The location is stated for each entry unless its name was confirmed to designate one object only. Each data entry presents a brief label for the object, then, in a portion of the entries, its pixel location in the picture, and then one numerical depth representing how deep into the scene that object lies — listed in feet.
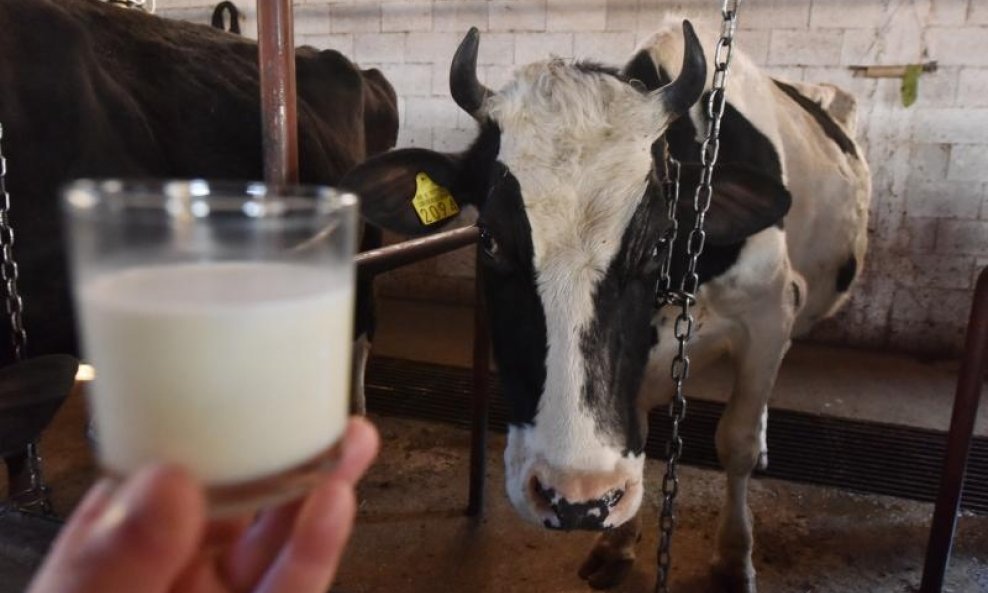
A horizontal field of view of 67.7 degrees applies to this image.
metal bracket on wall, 14.33
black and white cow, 4.67
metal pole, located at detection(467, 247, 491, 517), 8.18
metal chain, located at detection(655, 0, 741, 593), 4.38
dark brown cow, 6.66
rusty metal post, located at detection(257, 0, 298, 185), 3.94
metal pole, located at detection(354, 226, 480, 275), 5.53
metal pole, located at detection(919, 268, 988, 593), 5.66
